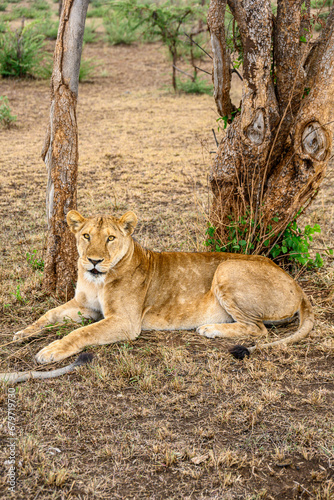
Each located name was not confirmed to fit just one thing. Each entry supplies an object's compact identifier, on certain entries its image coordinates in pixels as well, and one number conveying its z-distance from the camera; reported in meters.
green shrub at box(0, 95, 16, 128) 23.48
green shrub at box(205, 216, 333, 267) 10.14
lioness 8.11
